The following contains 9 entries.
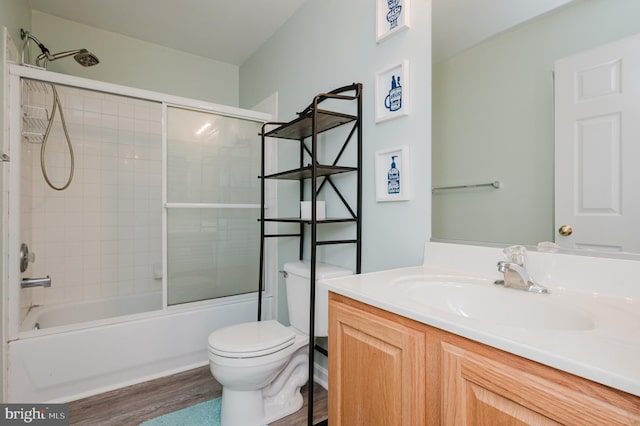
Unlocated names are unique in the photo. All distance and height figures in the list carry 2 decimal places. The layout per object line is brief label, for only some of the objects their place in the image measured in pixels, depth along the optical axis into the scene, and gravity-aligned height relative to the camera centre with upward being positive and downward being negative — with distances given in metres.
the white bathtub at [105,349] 1.65 -0.82
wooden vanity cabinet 0.51 -0.36
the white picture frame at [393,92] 1.41 +0.58
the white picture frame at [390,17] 1.41 +0.93
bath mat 1.53 -1.04
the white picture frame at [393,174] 1.42 +0.19
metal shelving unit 1.49 +0.25
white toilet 1.43 -0.70
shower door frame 1.60 +0.17
